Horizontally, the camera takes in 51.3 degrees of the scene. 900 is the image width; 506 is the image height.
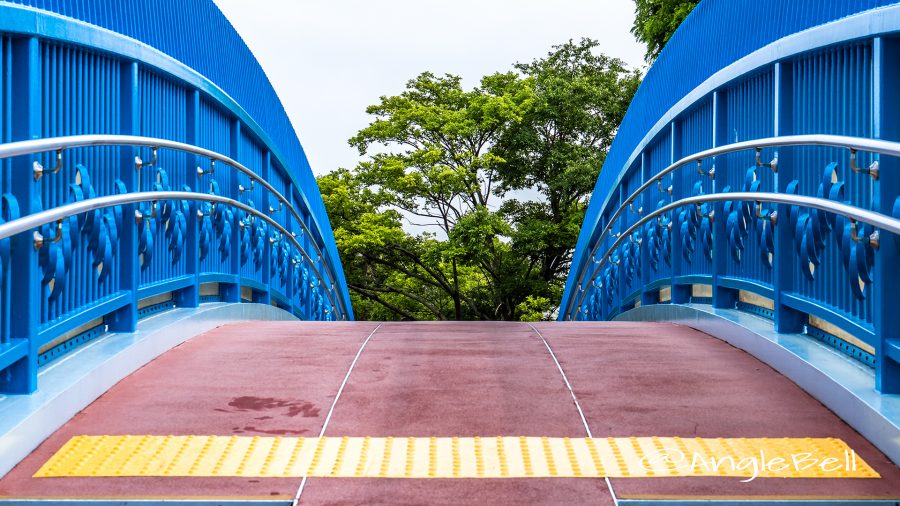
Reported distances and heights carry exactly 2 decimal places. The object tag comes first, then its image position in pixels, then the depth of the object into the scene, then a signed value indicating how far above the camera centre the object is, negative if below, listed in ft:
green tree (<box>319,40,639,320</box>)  78.95 +6.35
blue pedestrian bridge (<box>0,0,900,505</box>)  11.16 -1.57
